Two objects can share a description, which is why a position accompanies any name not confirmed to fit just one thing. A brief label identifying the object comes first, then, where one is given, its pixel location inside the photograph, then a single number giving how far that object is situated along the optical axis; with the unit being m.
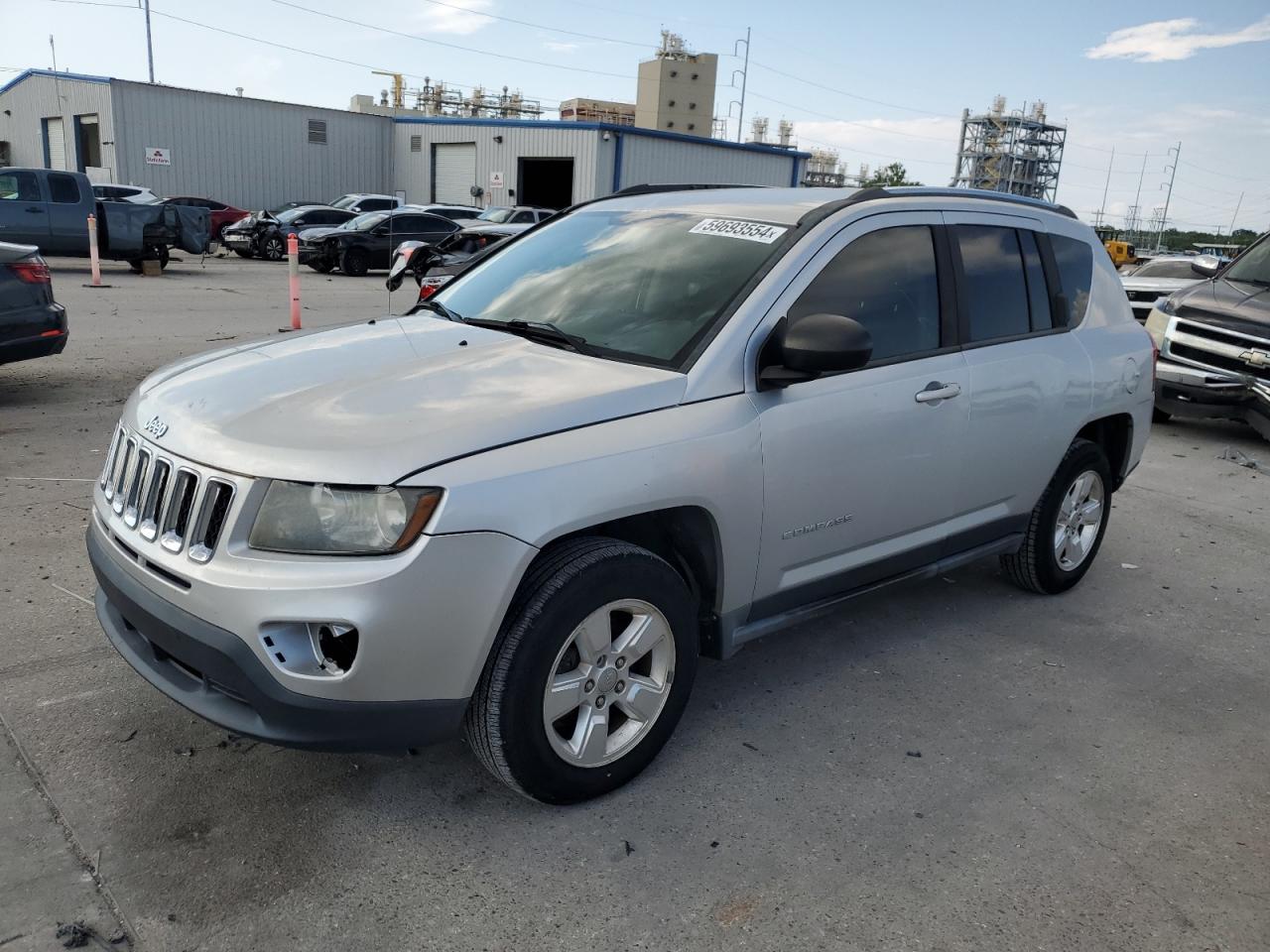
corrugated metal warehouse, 35.62
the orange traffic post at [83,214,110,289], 16.61
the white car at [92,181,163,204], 25.48
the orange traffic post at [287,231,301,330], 12.02
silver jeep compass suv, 2.49
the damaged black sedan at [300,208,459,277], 23.00
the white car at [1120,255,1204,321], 11.75
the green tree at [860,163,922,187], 119.31
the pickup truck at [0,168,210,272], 18.39
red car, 28.55
